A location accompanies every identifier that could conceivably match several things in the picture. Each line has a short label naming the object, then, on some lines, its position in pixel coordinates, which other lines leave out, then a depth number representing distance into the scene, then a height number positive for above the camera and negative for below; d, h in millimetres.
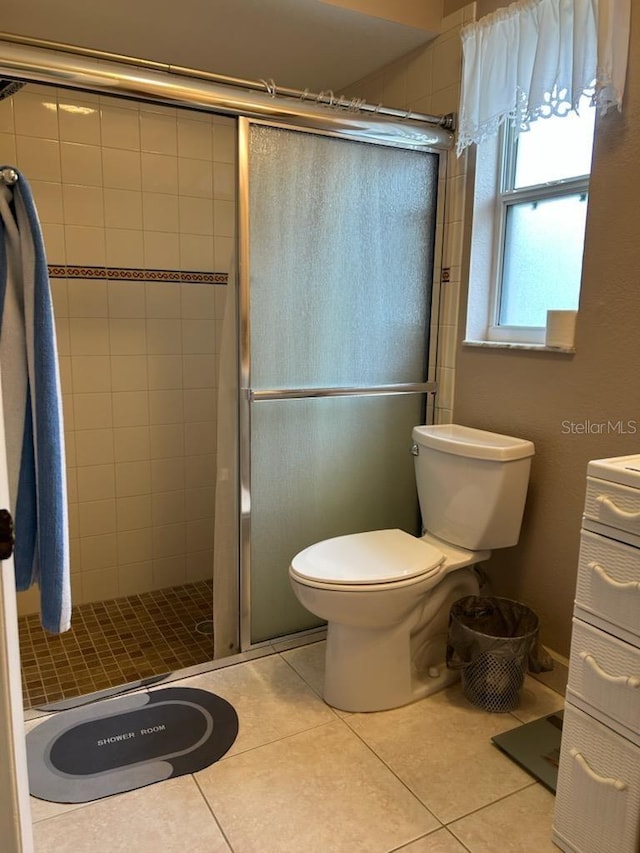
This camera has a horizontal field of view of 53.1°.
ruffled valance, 1703 +763
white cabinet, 1280 -722
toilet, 1859 -737
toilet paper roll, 1913 -5
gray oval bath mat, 1674 -1198
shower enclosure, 2113 -53
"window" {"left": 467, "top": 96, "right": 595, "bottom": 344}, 2018 +341
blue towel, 1298 -187
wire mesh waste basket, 1927 -998
